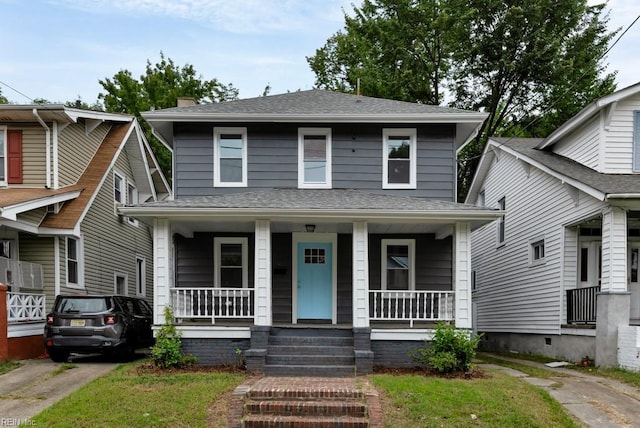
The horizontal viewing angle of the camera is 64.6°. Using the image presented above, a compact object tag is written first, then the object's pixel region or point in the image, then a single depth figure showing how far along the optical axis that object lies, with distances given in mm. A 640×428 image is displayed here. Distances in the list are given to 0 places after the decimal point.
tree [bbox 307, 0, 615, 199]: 23125
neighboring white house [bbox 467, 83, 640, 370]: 10344
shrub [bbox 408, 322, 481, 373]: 9188
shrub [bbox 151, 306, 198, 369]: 9492
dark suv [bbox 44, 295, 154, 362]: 10070
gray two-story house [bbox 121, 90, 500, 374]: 12180
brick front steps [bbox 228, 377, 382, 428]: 6918
